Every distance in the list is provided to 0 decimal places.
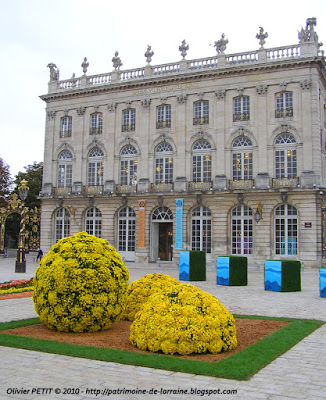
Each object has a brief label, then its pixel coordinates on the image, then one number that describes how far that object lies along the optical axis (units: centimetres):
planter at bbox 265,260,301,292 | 1725
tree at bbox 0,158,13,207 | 4828
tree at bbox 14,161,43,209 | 4800
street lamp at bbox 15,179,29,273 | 2450
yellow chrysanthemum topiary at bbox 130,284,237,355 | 759
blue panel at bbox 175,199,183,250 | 3278
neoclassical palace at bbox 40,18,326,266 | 3047
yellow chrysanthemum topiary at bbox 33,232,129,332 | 905
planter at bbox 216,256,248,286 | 1919
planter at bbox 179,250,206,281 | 2106
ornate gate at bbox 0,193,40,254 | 3531
